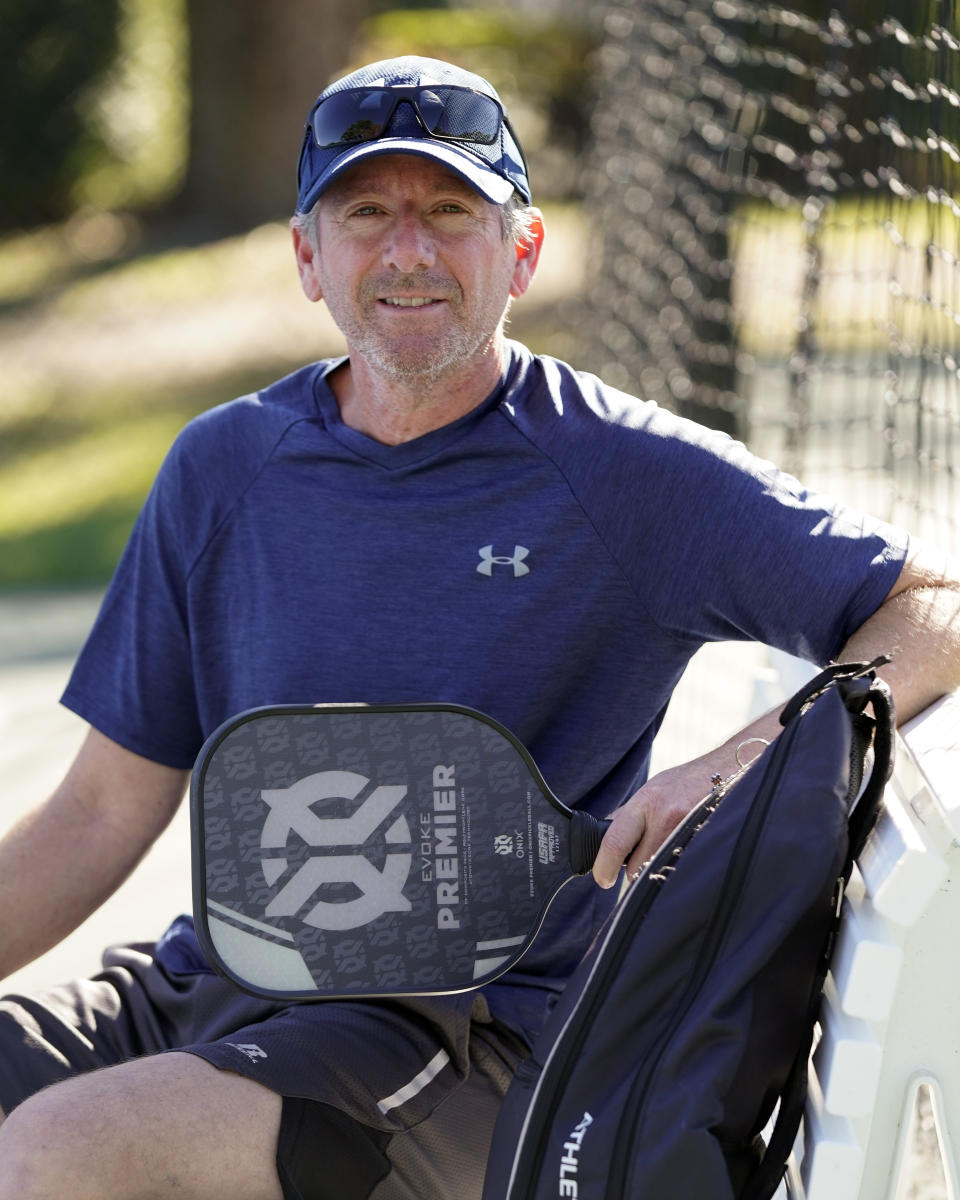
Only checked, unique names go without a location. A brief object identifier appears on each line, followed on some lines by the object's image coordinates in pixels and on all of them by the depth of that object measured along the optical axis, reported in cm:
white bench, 316
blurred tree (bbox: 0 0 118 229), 2605
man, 409
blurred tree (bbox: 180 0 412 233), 2361
